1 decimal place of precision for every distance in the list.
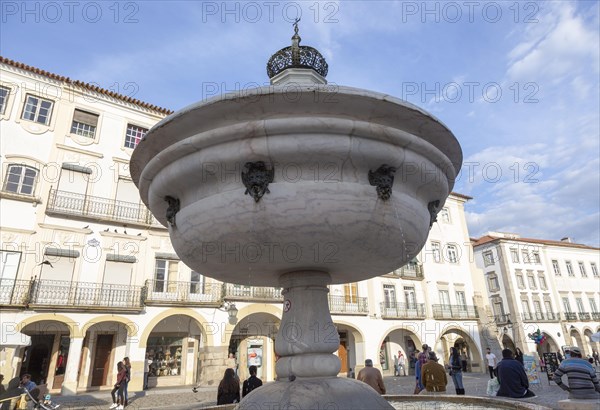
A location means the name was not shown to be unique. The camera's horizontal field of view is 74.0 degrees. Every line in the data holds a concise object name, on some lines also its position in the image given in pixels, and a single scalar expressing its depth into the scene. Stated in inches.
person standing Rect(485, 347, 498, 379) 565.3
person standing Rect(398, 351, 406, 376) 930.1
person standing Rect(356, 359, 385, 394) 229.6
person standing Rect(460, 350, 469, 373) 1018.7
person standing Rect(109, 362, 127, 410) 435.2
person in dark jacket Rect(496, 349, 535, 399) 224.1
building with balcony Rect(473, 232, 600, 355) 1316.4
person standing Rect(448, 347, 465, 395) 330.3
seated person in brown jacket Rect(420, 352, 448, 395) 270.4
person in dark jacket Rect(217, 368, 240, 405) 261.6
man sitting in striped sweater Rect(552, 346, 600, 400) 192.7
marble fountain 113.8
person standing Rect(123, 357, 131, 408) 447.5
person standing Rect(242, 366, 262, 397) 269.9
